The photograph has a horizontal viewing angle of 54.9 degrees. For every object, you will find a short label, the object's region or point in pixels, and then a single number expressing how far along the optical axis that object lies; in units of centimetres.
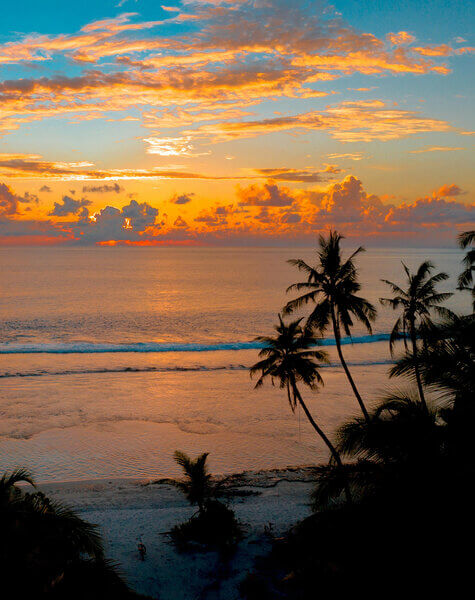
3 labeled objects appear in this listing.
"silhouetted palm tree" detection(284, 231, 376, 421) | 2294
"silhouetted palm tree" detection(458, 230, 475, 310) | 2344
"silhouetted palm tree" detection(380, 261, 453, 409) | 2494
